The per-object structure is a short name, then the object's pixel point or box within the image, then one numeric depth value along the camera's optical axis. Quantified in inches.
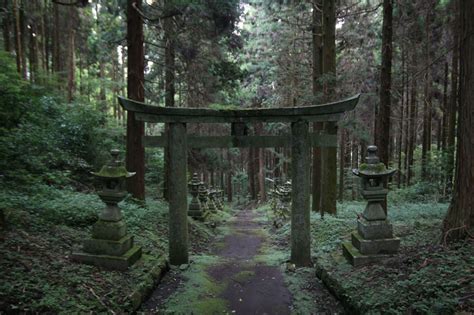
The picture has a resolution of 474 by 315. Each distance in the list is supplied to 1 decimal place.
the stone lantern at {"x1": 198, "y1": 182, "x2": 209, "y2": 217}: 630.4
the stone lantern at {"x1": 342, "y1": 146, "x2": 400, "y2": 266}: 223.0
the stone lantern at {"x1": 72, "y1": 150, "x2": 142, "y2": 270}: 215.5
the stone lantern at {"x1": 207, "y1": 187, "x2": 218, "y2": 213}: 734.3
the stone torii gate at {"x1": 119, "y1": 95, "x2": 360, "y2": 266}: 262.4
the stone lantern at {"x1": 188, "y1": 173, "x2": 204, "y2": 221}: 529.3
